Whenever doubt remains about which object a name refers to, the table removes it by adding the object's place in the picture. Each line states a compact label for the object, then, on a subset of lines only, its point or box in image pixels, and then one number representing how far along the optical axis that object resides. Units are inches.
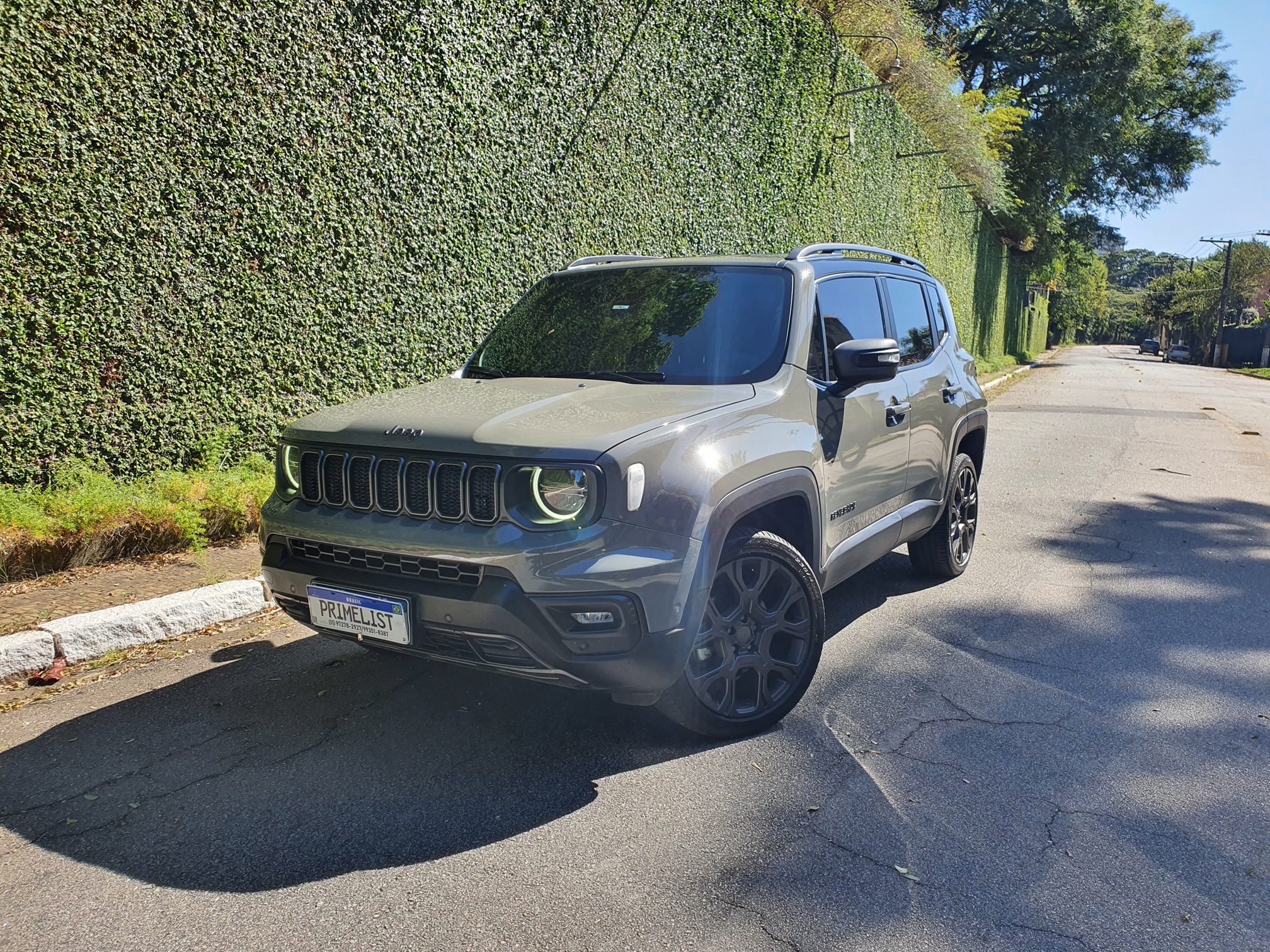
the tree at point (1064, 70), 1233.4
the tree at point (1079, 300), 2181.3
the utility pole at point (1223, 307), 2389.3
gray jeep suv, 118.4
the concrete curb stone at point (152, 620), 167.8
